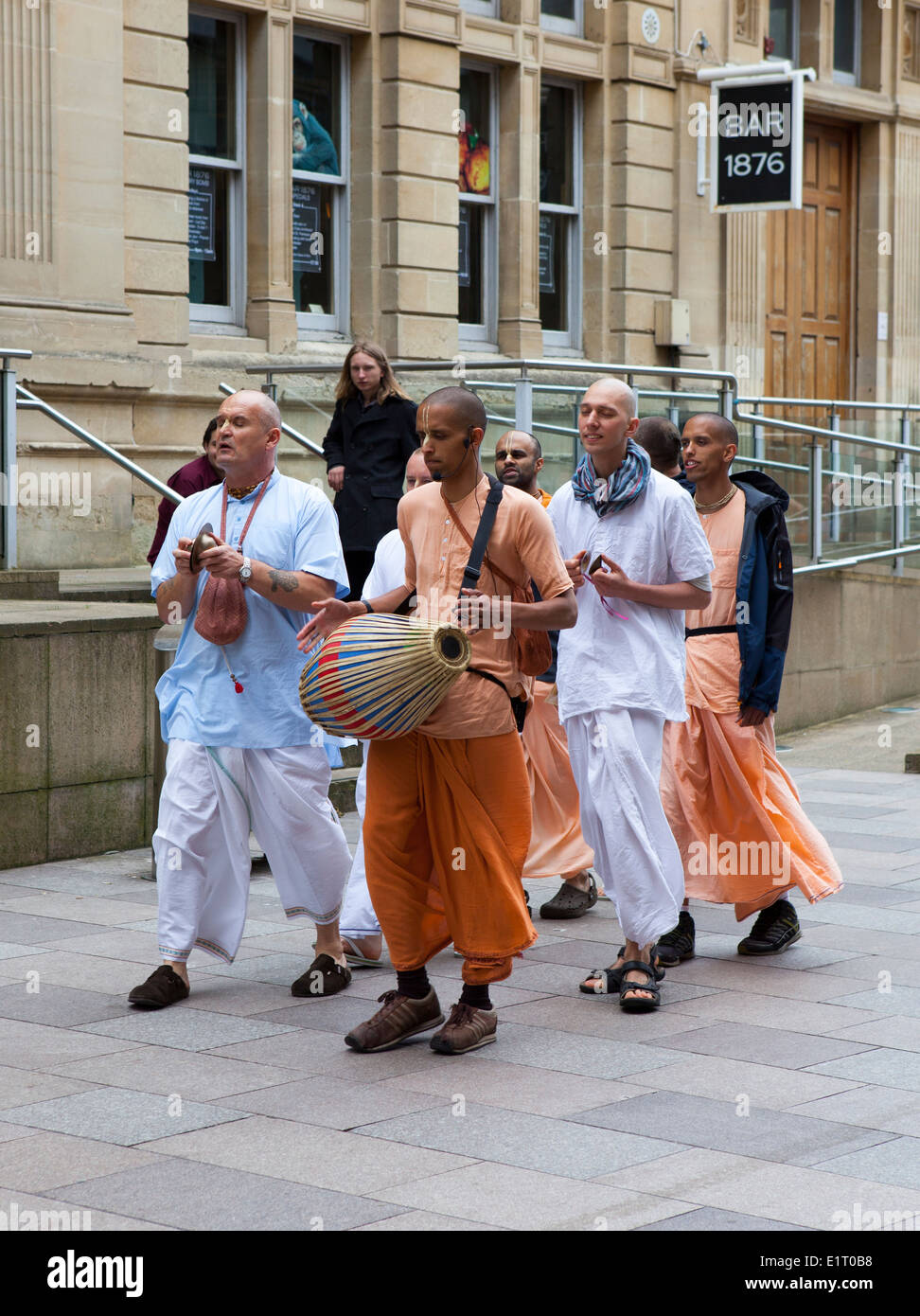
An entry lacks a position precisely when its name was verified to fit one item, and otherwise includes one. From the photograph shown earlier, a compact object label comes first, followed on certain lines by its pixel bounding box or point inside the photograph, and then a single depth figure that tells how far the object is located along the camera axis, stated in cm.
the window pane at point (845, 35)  2064
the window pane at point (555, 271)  1783
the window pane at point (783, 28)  1980
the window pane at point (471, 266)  1698
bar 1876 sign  1730
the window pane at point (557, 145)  1775
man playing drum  549
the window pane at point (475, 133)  1683
